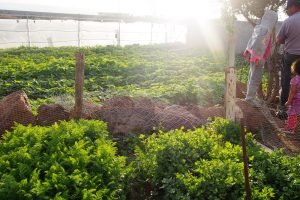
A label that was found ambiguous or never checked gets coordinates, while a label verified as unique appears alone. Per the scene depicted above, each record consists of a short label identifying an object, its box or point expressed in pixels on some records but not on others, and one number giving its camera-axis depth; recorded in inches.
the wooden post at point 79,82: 213.3
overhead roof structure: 805.2
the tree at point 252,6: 344.5
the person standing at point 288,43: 257.1
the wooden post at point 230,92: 207.9
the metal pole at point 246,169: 103.3
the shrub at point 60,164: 122.3
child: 243.3
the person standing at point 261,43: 267.1
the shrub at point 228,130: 191.2
